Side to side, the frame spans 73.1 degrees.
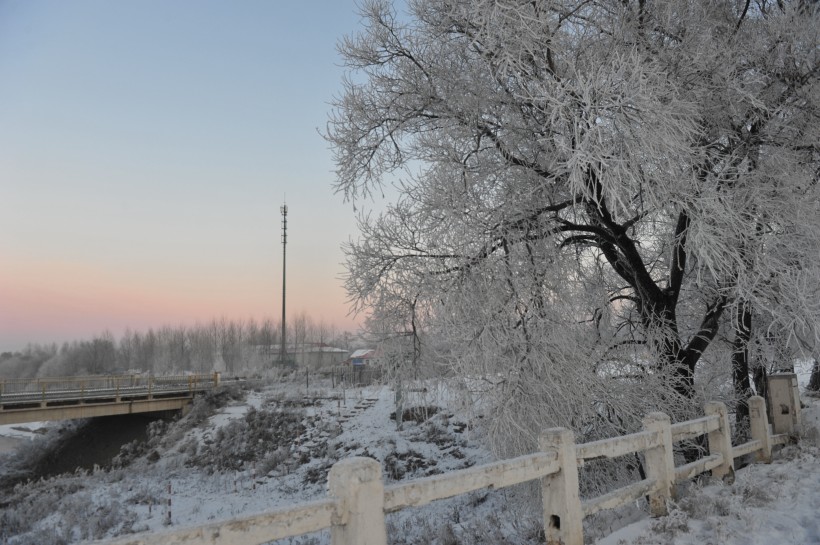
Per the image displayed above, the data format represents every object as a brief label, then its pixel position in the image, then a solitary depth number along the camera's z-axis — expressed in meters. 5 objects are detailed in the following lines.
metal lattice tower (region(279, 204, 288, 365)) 59.10
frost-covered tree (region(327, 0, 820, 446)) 6.93
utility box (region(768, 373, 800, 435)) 8.73
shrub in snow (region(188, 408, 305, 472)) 24.58
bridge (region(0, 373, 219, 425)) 28.14
